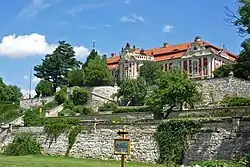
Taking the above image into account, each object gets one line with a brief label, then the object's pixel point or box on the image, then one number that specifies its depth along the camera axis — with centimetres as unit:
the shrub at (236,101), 3921
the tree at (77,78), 6868
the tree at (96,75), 6600
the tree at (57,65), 8056
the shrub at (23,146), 3725
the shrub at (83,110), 5341
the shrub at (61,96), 6243
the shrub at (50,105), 6059
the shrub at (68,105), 5807
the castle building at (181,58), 6756
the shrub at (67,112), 5289
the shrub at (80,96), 6106
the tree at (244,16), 2275
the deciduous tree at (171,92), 3844
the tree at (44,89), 7350
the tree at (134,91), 5647
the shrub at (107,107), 5384
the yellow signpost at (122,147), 1462
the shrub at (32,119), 4047
